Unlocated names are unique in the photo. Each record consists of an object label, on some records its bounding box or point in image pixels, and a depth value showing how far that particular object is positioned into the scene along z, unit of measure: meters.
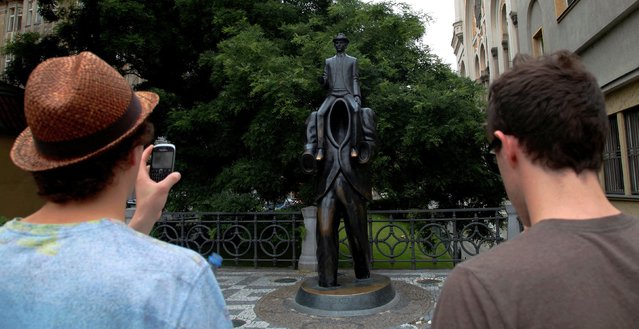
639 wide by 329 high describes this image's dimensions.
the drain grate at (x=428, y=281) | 6.82
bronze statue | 5.09
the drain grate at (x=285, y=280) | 7.43
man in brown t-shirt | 0.94
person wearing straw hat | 0.96
